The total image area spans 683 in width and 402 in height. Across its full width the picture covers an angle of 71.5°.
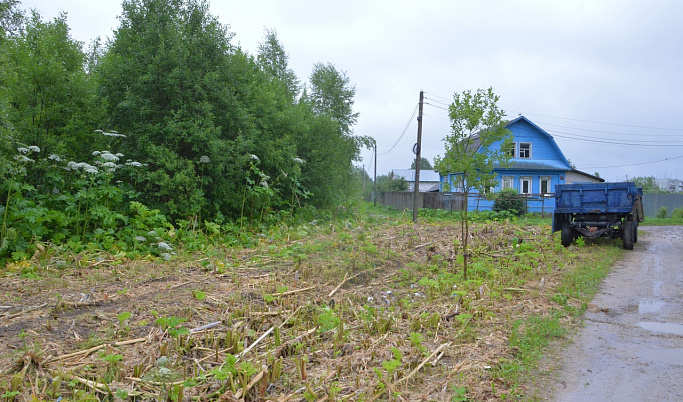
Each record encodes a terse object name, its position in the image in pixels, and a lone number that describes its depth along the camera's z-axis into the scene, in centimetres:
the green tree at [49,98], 1142
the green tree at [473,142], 790
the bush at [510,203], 2880
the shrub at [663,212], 3089
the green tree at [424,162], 10572
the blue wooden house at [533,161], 3353
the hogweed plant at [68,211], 895
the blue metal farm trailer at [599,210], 1345
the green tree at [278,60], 3025
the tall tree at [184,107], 1234
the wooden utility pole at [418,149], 2145
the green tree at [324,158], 1775
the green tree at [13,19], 1968
